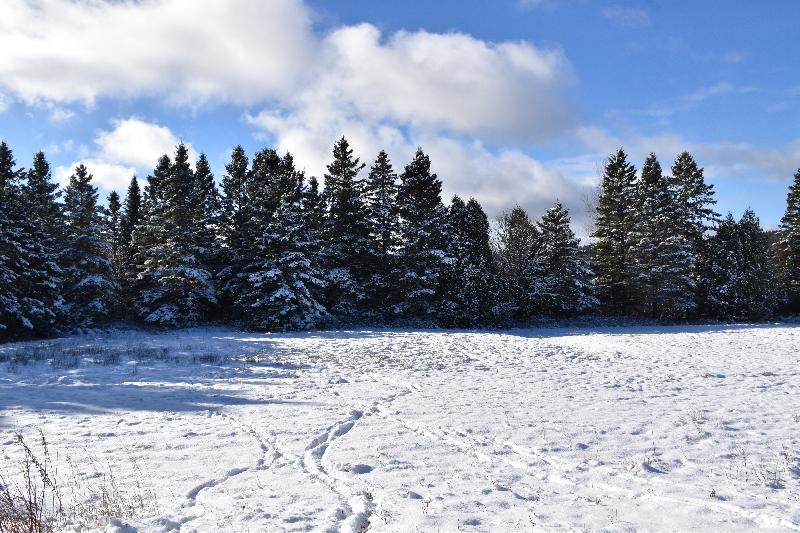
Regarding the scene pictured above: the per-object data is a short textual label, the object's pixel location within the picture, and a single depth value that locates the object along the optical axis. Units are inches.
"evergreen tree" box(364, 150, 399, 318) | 1435.8
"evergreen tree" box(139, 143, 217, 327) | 1312.7
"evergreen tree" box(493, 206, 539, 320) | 1592.0
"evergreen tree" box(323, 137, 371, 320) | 1445.6
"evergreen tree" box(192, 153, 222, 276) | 1414.9
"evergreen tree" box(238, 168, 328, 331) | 1253.1
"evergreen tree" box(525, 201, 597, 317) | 1569.9
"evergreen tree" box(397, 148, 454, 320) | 1392.7
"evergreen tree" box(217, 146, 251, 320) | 1451.8
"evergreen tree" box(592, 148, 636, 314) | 1622.8
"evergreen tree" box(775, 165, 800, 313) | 1665.2
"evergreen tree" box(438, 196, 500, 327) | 1414.9
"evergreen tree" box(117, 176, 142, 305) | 1518.2
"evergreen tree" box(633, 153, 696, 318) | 1465.3
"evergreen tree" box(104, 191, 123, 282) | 1397.0
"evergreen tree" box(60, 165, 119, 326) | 1295.5
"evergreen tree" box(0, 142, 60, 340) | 1053.8
